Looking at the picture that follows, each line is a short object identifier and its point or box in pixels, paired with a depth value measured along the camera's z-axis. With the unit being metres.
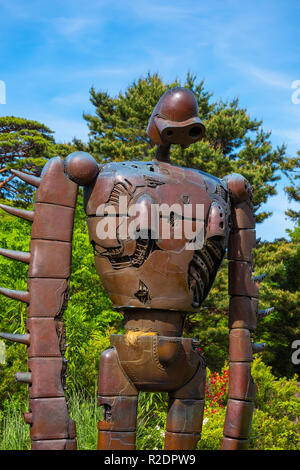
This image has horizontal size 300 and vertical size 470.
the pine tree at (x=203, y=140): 12.33
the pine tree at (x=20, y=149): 16.94
